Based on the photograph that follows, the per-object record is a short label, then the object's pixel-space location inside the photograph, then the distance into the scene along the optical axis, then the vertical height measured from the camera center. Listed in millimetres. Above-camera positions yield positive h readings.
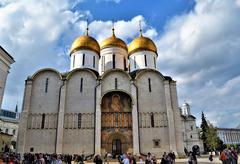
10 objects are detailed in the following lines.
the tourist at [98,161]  10812 -1051
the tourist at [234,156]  10403 -864
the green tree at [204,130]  44331 +1760
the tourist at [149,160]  10672 -1014
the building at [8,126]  33000 +3393
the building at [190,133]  46812 +1251
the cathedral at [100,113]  22859 +2886
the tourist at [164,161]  10894 -1090
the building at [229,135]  91250 +1477
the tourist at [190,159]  10936 -1017
